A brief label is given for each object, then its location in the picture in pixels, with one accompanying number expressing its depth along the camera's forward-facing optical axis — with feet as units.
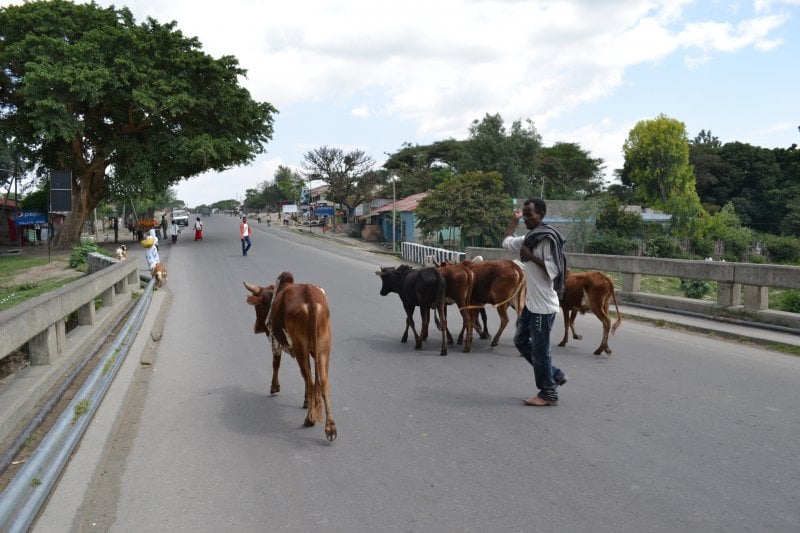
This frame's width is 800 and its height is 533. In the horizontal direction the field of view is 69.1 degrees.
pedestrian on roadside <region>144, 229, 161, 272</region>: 50.31
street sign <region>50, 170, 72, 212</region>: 49.42
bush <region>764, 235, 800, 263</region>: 144.91
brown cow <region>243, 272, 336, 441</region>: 15.79
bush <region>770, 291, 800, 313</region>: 41.62
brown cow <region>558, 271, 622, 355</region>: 25.59
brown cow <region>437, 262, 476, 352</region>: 26.71
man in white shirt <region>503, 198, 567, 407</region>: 18.15
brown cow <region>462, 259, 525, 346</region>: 26.53
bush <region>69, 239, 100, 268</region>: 71.00
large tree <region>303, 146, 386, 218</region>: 207.31
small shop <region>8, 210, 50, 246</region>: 113.74
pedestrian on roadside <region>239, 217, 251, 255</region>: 81.07
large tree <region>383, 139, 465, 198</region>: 216.13
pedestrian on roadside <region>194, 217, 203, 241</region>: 115.55
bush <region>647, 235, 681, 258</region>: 142.92
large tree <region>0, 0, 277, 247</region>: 89.81
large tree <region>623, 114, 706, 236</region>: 206.49
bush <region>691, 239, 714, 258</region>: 157.28
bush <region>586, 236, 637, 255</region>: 139.23
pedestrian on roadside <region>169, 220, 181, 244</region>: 108.46
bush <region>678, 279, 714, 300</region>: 48.60
